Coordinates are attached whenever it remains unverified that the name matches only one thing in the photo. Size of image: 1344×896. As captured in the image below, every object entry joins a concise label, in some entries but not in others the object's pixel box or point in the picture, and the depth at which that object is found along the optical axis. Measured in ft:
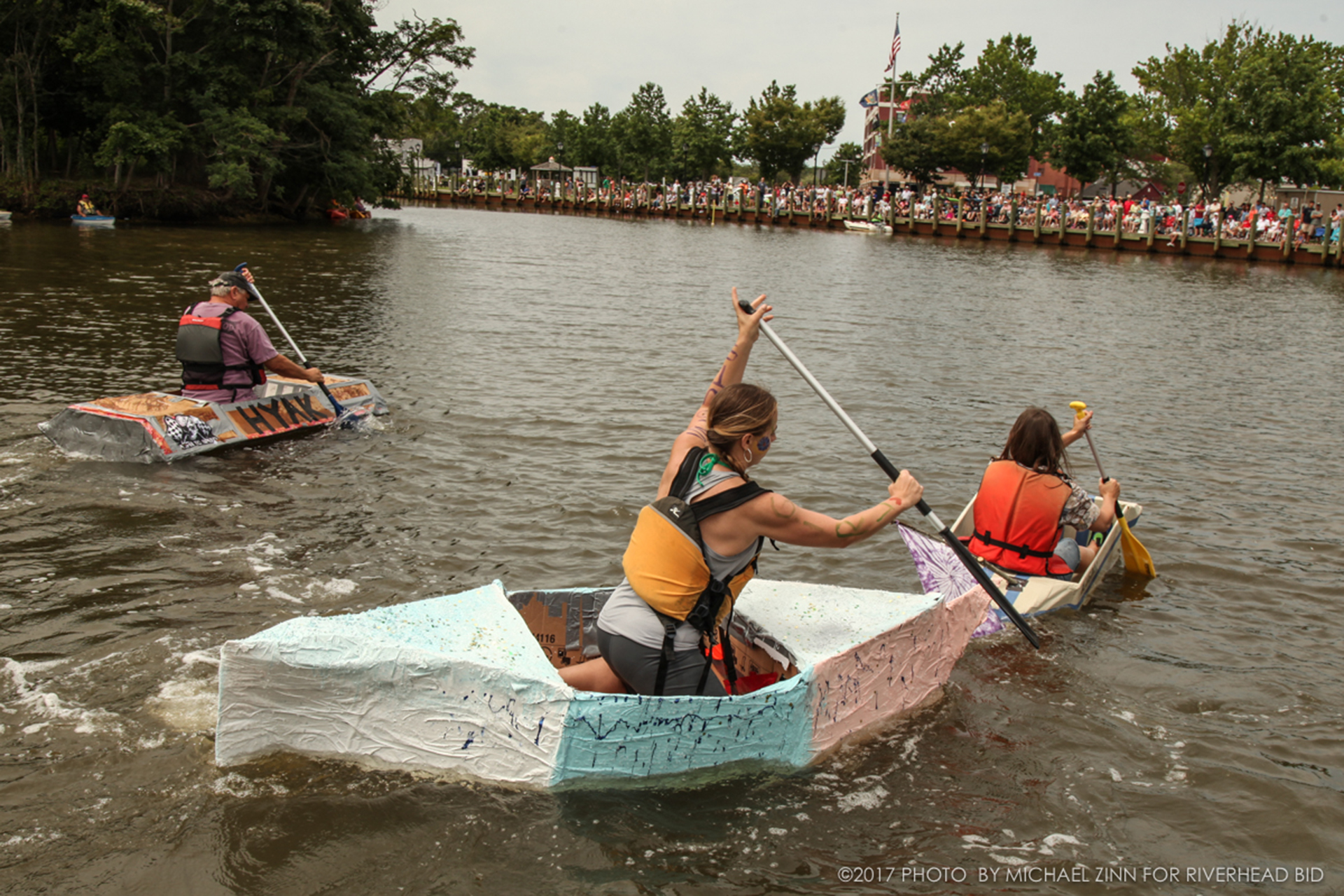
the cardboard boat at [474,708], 13.84
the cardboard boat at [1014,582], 22.07
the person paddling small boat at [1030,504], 22.18
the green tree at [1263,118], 169.37
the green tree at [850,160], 385.70
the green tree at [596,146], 302.86
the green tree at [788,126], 277.44
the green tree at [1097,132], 207.82
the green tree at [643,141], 294.25
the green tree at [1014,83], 282.36
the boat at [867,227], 176.35
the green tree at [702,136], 286.25
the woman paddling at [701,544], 13.79
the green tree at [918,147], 231.30
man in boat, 30.68
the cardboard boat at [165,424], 29.04
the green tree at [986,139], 228.43
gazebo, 317.22
